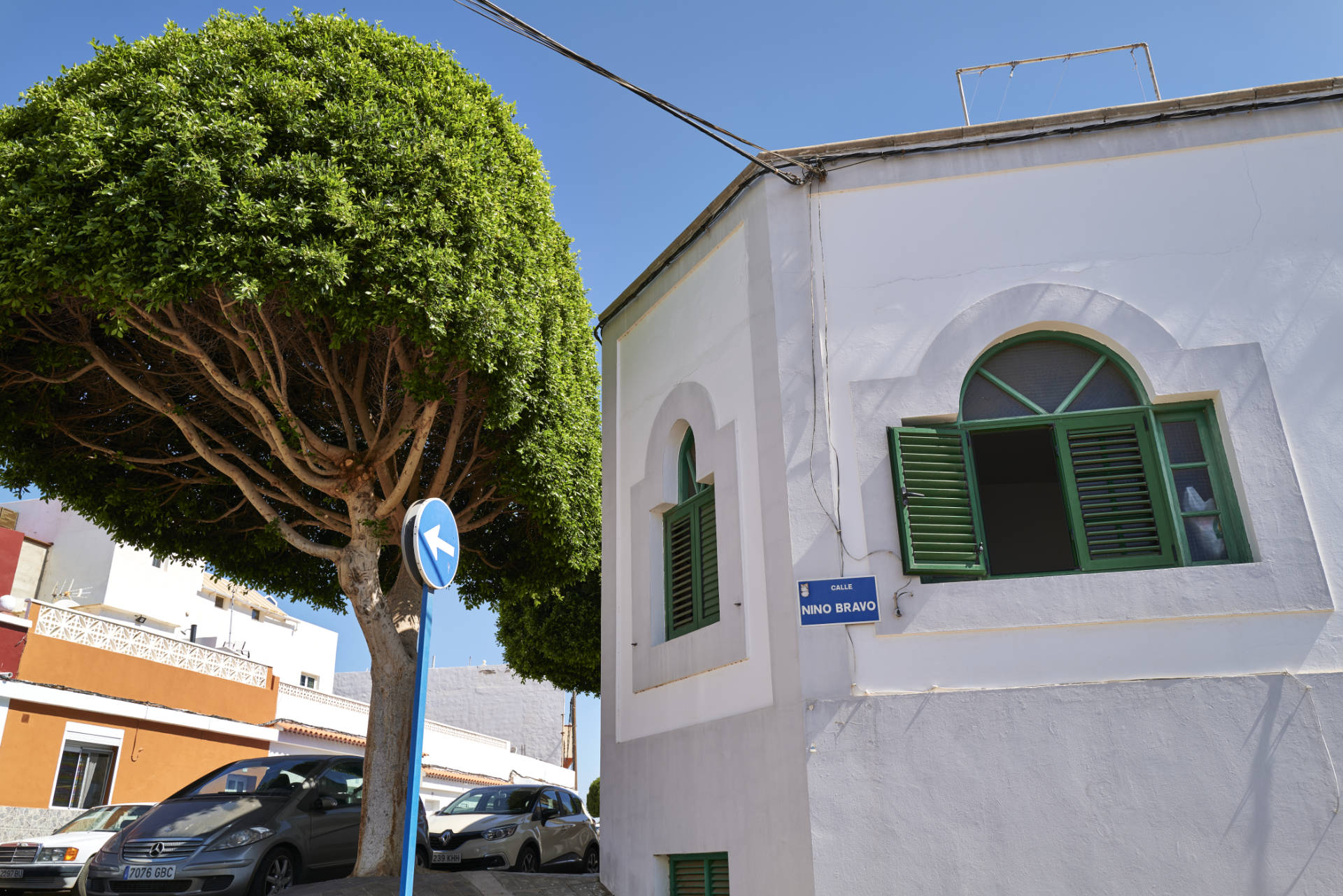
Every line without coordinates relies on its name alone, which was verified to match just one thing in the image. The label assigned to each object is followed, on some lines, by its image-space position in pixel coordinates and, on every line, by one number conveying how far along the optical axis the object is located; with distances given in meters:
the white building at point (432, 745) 25.62
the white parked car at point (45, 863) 12.30
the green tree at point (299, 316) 8.70
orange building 17.75
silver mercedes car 9.50
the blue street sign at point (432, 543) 5.32
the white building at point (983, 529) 6.60
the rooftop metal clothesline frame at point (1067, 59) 9.10
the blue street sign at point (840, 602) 7.28
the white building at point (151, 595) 30.12
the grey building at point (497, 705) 46.81
